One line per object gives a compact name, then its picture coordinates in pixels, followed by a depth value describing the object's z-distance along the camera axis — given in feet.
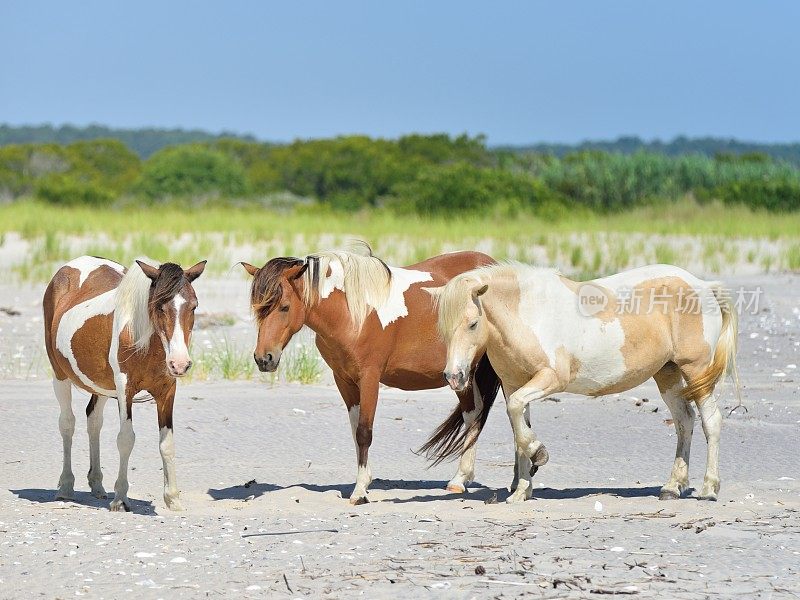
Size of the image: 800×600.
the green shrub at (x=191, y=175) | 346.13
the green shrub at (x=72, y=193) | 271.90
